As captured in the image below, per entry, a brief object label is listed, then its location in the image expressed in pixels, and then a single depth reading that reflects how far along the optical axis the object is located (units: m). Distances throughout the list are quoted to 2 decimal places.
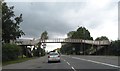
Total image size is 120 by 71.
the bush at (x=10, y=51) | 15.57
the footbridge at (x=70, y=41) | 31.04
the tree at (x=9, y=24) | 16.44
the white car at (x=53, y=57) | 13.15
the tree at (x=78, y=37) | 48.49
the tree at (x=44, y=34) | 52.80
